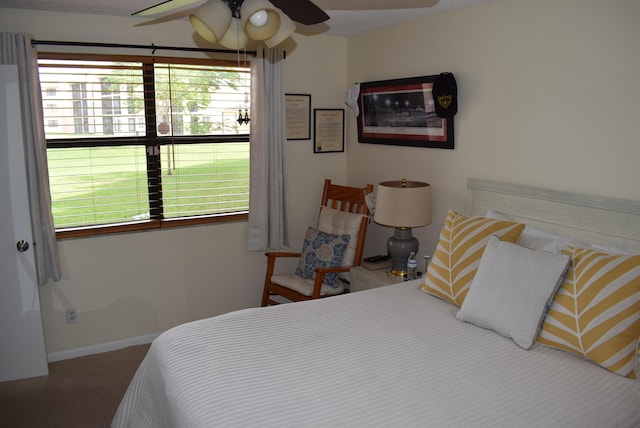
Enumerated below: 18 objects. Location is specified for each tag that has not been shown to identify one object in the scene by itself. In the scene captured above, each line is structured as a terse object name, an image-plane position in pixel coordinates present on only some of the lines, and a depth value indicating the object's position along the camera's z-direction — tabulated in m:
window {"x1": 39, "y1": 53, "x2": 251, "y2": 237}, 3.51
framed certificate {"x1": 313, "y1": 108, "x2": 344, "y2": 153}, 4.40
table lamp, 3.38
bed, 1.79
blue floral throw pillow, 3.85
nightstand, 3.50
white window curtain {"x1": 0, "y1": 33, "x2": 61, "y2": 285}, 3.17
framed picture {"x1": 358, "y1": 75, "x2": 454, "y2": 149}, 3.55
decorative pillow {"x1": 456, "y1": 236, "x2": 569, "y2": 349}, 2.27
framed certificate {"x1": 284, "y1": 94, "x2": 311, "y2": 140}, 4.25
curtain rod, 3.31
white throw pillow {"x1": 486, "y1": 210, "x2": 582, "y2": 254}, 2.62
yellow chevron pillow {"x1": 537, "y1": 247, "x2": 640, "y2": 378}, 2.06
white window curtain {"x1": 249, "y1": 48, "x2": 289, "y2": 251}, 3.99
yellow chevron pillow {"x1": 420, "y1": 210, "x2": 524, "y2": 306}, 2.72
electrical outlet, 3.67
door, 3.13
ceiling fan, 1.77
